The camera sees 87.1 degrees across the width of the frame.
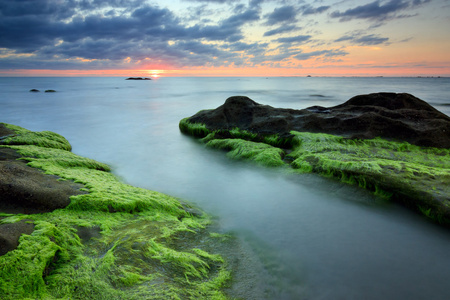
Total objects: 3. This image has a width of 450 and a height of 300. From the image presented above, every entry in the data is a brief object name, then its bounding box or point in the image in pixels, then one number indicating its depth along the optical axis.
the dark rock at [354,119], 7.25
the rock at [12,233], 2.27
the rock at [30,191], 3.12
